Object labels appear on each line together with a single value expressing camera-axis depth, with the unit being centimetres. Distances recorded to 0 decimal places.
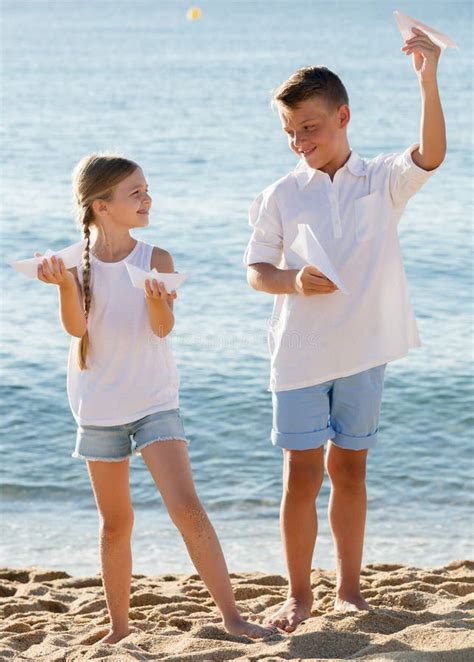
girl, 608
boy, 622
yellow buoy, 14285
